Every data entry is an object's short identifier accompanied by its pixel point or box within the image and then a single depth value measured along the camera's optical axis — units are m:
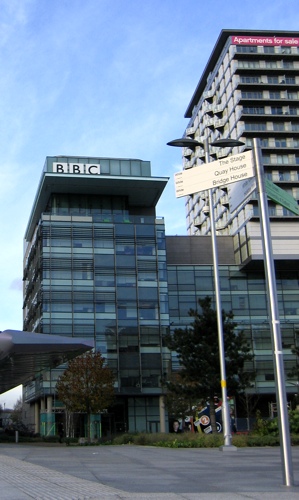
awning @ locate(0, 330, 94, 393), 31.58
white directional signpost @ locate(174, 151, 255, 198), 13.85
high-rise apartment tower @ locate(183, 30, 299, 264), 84.81
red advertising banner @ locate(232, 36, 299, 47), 88.31
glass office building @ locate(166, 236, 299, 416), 68.62
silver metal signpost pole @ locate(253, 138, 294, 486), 11.55
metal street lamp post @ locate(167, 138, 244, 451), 25.53
